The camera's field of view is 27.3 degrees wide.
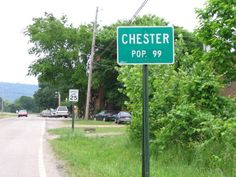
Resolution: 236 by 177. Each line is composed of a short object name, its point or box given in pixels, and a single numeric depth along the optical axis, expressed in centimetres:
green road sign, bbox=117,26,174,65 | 683
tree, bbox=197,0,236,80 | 1426
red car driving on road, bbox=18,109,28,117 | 7450
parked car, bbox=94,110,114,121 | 5268
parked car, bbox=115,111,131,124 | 4370
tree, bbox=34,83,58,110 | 12044
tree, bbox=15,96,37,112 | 16662
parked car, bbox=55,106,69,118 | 6719
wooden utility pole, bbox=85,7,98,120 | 4881
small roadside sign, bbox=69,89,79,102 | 2625
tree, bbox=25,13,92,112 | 5625
